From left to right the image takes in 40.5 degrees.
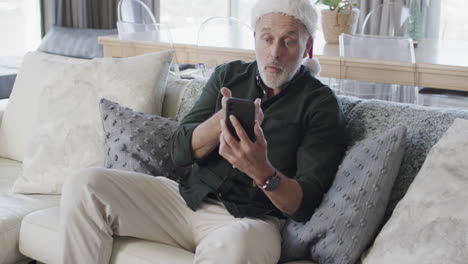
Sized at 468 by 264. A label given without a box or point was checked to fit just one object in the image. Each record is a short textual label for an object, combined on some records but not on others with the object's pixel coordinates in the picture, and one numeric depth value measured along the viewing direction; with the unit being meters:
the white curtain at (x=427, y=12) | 4.93
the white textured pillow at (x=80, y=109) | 2.26
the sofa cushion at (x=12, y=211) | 2.00
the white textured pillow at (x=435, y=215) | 1.42
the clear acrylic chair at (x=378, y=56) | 2.80
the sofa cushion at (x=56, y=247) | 1.72
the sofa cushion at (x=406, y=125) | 1.72
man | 1.65
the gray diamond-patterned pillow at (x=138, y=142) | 2.03
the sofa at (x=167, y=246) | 1.72
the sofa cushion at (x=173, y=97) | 2.32
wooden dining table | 2.72
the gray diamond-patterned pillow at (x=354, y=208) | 1.59
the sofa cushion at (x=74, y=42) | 4.75
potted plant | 3.35
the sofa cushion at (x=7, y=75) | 4.30
